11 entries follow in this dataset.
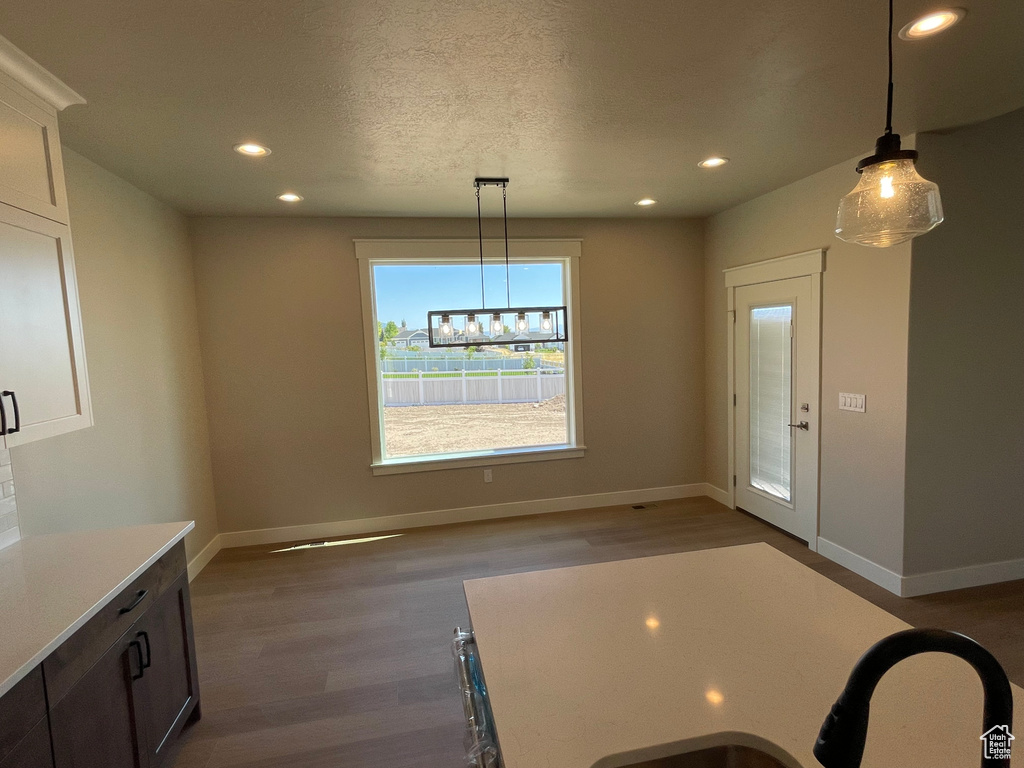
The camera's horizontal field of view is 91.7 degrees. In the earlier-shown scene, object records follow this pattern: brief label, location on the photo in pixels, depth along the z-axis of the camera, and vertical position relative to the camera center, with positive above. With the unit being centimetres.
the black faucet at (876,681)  59 -43
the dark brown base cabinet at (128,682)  140 -103
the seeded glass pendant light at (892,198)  129 +37
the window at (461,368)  440 -12
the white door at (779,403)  366 -48
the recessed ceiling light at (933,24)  167 +108
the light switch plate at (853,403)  321 -41
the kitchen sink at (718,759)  105 -89
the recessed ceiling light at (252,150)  259 +114
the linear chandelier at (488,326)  321 +19
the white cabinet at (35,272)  171 +38
